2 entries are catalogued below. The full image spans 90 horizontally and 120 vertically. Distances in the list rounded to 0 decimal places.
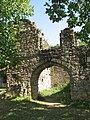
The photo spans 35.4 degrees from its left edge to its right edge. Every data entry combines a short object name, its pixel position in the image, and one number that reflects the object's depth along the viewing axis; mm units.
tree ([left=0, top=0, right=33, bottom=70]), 9804
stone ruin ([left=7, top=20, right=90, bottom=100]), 10224
